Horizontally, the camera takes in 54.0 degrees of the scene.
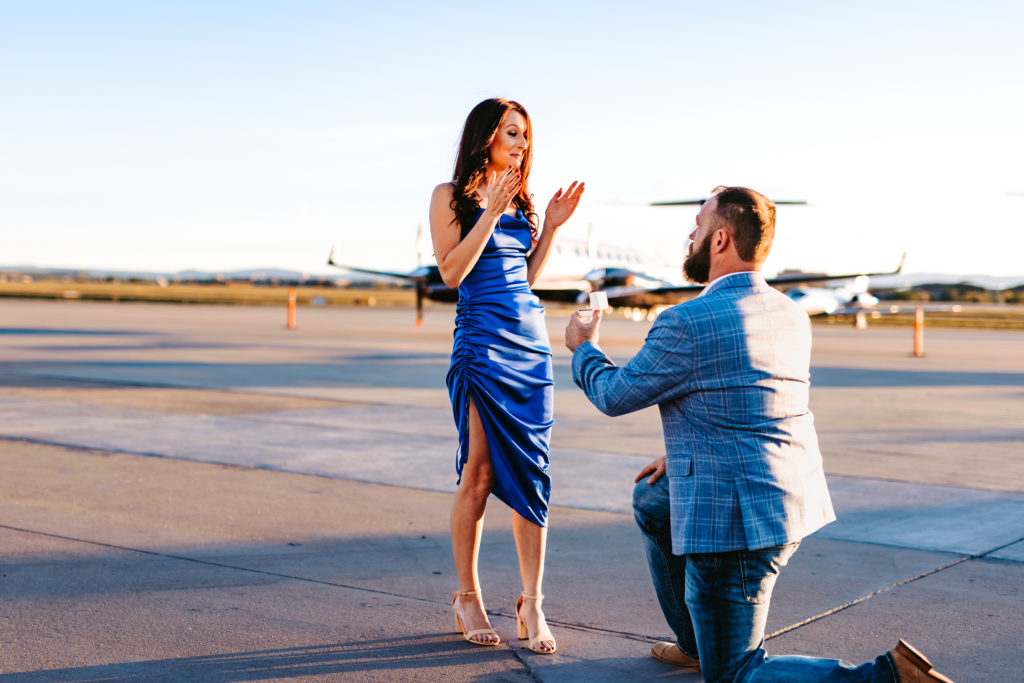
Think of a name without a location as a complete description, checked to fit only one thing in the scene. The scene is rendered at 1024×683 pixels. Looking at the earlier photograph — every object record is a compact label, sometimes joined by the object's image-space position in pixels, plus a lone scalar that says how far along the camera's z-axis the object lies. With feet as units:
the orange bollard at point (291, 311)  90.04
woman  12.66
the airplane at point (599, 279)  91.71
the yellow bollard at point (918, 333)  75.97
